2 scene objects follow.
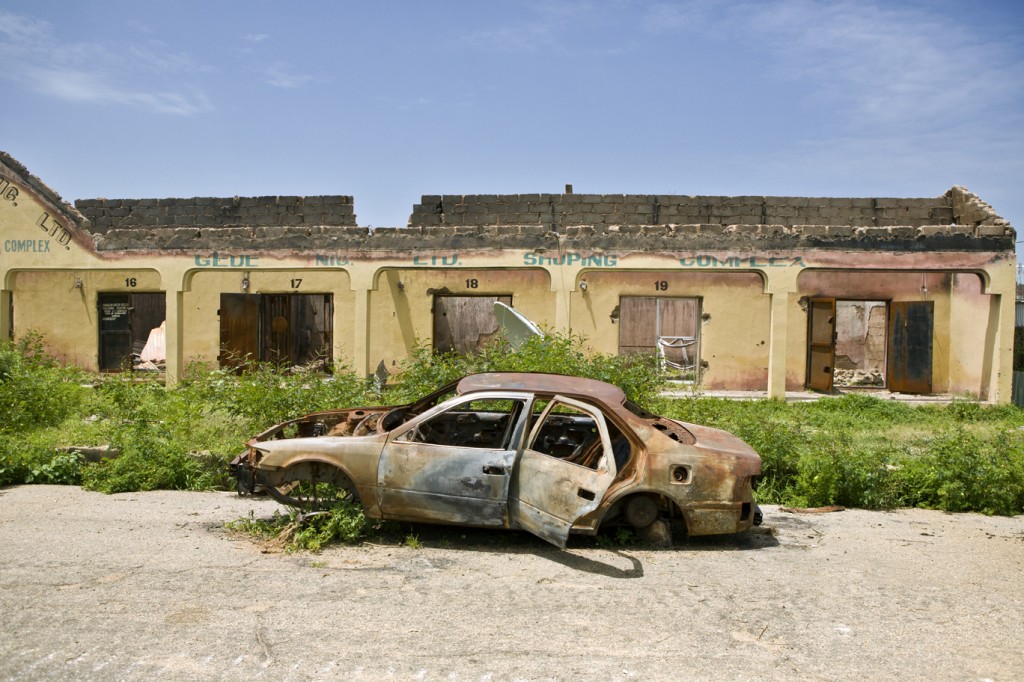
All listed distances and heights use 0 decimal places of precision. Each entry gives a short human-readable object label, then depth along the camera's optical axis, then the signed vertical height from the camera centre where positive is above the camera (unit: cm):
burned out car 566 -124
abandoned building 1419 +68
